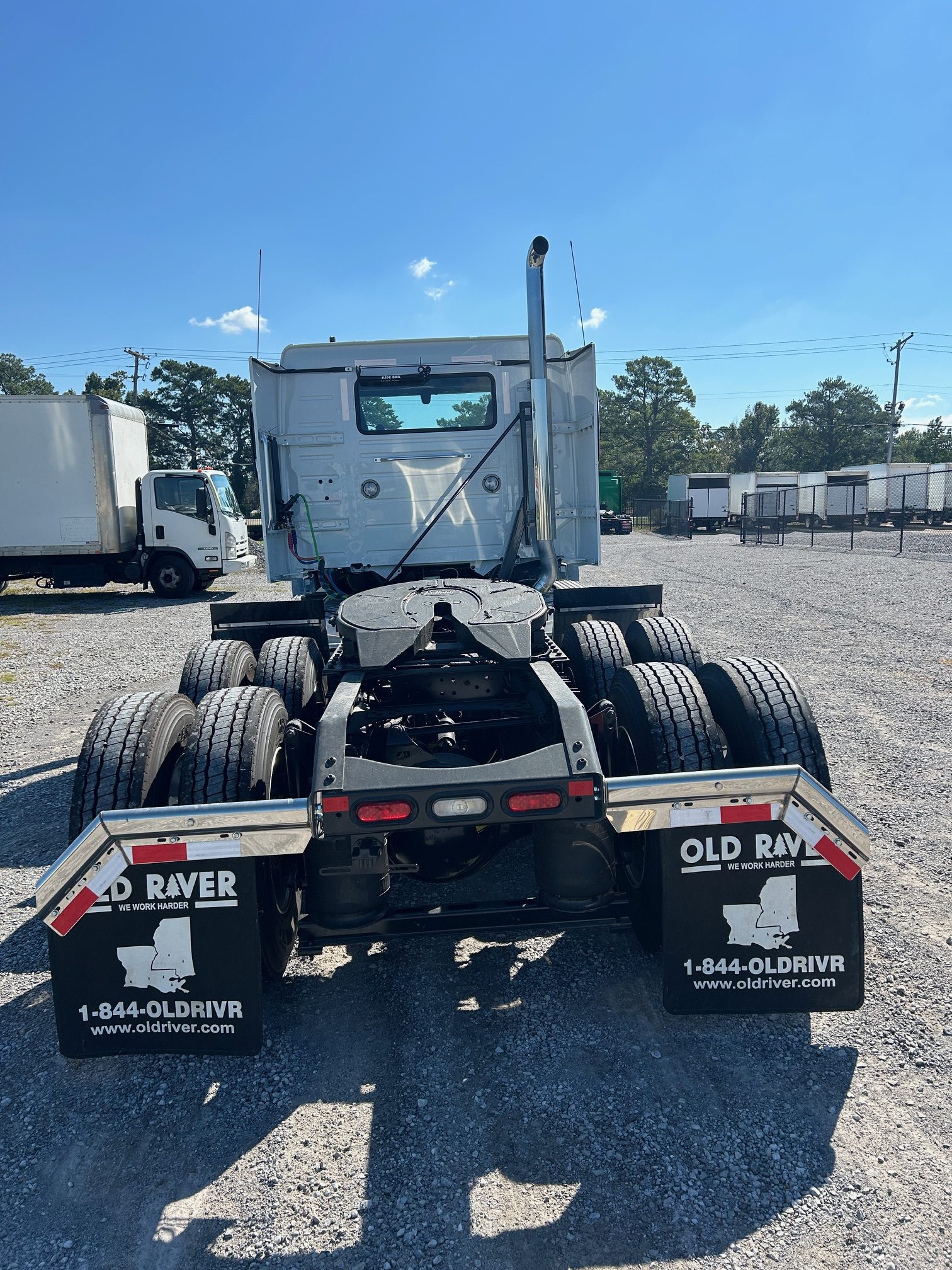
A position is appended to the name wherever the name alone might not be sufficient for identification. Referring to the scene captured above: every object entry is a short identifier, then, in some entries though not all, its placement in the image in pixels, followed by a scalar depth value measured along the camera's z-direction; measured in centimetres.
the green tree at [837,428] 7731
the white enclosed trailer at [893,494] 3900
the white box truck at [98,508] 1628
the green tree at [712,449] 7156
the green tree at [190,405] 5816
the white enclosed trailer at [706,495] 4006
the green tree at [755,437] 8400
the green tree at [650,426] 7200
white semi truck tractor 256
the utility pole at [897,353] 5865
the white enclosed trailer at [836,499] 3878
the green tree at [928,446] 6675
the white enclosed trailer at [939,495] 3931
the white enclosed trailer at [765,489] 4131
